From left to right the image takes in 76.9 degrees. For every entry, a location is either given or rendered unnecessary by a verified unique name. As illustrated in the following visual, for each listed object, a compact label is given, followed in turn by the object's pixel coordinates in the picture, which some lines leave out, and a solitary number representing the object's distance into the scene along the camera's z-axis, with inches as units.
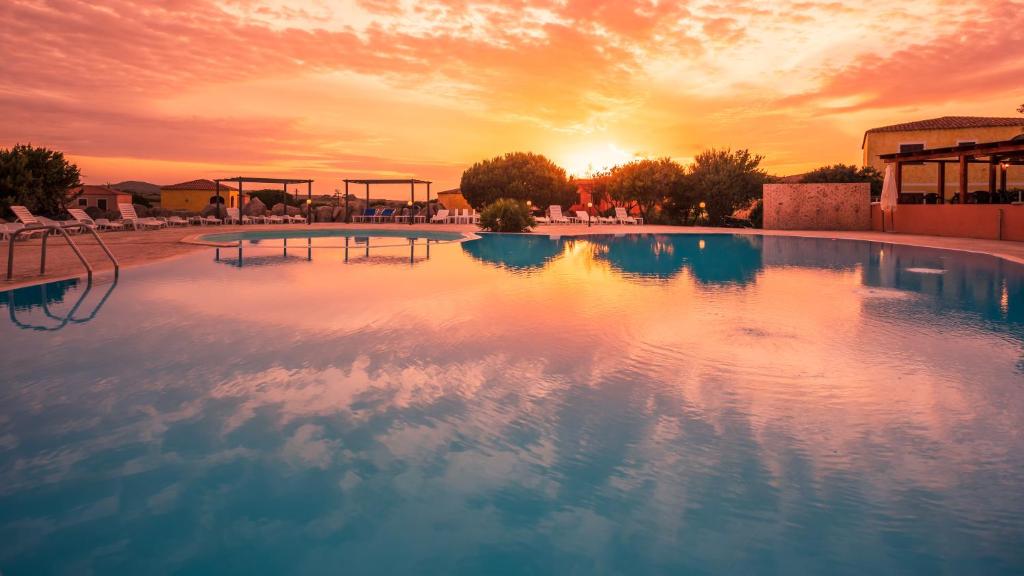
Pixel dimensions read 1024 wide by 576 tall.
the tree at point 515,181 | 1747.0
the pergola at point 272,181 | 1145.4
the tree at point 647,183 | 1295.5
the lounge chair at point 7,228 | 612.7
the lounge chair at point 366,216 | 1384.1
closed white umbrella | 862.5
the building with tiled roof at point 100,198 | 1923.0
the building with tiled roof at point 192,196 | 1967.3
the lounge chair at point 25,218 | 664.1
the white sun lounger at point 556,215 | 1306.6
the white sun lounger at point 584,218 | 1316.3
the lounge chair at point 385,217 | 1370.6
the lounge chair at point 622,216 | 1272.1
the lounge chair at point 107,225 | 903.0
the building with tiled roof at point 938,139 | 1396.4
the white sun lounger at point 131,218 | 968.9
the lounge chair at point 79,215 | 805.2
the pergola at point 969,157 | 763.3
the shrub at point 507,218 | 986.7
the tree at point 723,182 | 1197.1
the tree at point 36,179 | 887.1
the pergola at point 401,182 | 1275.8
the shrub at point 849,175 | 1294.3
